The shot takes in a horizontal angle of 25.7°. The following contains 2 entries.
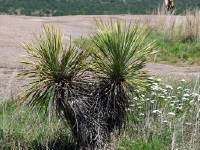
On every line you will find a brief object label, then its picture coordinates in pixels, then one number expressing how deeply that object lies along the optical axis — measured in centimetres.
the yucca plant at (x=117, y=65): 430
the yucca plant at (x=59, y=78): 431
